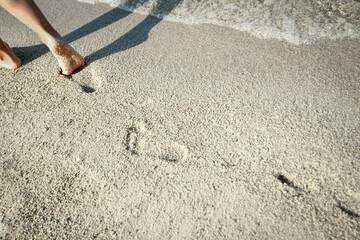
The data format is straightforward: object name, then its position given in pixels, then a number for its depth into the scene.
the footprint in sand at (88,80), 1.76
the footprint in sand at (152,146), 1.37
